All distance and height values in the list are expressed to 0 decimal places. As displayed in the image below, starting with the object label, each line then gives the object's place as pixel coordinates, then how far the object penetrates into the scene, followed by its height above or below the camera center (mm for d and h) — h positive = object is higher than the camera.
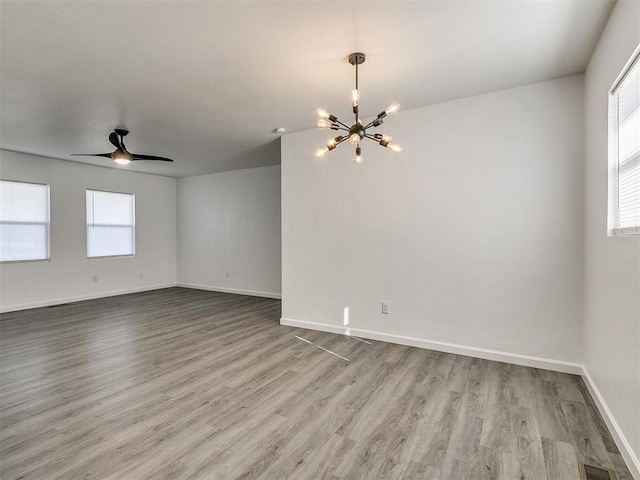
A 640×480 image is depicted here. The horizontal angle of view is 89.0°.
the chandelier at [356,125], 2486 +895
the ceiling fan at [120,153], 4168 +1074
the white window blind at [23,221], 5465 +260
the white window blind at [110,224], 6645 +268
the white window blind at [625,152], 1865 +537
